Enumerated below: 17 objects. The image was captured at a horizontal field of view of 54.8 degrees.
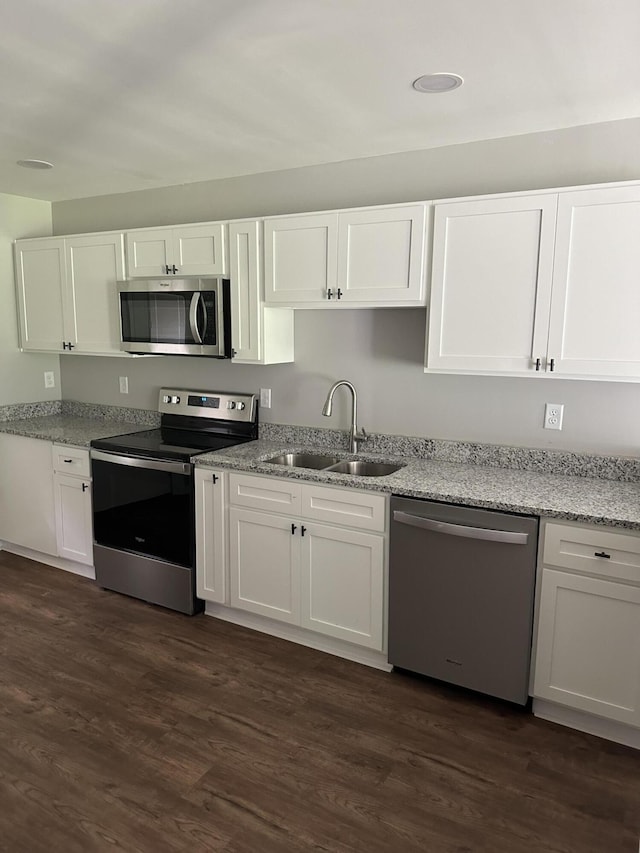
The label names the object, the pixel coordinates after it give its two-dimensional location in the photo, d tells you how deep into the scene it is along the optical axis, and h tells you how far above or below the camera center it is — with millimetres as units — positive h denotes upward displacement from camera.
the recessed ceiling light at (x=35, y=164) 3334 +872
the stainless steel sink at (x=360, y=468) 3174 -698
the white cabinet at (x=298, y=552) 2766 -1055
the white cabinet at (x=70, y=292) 3801 +217
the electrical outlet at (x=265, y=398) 3635 -399
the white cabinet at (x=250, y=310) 3207 +102
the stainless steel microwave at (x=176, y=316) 3344 +66
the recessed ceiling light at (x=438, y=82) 2102 +858
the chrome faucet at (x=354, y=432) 3193 -529
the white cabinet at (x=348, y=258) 2766 +341
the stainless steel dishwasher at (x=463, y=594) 2398 -1053
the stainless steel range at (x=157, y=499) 3287 -934
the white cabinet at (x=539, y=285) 2387 +197
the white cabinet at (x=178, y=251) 3322 +429
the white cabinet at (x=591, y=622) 2230 -1058
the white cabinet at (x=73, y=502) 3682 -1064
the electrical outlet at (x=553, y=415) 2795 -363
